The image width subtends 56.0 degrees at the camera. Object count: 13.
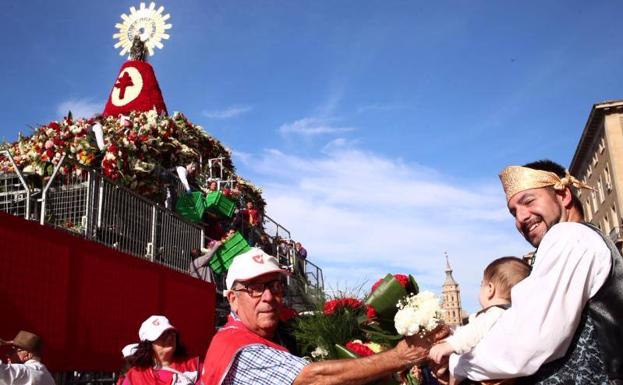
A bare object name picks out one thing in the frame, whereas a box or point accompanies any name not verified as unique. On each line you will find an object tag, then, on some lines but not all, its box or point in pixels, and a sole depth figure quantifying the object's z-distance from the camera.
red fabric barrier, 6.05
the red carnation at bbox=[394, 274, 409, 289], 3.08
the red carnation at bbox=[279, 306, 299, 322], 3.61
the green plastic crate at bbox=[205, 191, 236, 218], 13.02
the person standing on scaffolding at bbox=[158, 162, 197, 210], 12.25
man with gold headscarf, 2.25
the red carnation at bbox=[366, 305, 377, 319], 3.11
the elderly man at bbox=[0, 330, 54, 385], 4.77
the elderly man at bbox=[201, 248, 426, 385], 2.72
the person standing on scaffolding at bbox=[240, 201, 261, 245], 15.14
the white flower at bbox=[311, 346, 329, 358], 3.38
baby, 2.61
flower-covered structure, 10.30
